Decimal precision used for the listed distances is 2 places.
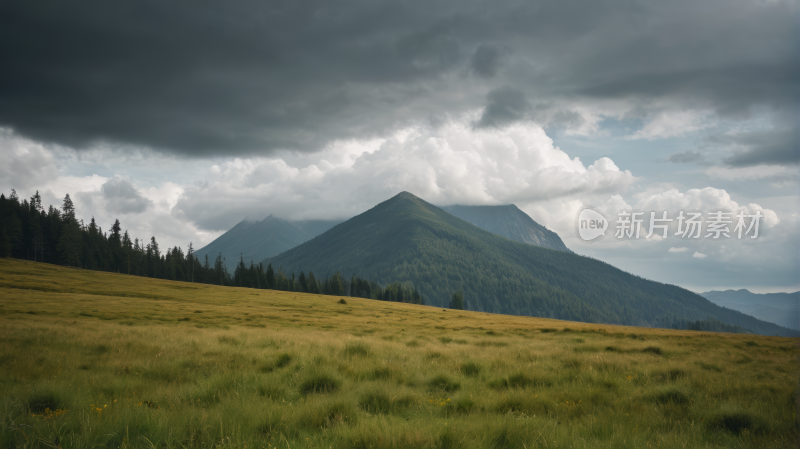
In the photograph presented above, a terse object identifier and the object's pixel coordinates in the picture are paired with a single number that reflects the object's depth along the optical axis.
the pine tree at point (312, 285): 157.06
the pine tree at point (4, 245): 109.70
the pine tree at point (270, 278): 151.62
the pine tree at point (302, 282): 157.50
